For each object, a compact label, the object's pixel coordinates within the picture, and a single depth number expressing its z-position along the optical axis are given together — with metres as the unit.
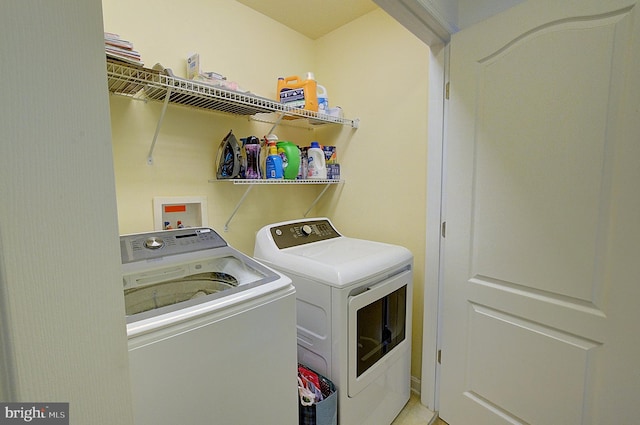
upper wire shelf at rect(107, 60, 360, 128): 1.24
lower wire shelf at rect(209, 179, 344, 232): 1.70
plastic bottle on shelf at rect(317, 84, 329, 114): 2.15
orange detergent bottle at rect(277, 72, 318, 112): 1.97
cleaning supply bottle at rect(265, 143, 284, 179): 1.84
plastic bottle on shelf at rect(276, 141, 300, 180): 1.92
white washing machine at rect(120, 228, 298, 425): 0.79
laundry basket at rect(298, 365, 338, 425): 1.26
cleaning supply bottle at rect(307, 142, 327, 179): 2.18
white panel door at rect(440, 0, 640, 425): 1.08
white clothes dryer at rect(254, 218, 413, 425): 1.37
